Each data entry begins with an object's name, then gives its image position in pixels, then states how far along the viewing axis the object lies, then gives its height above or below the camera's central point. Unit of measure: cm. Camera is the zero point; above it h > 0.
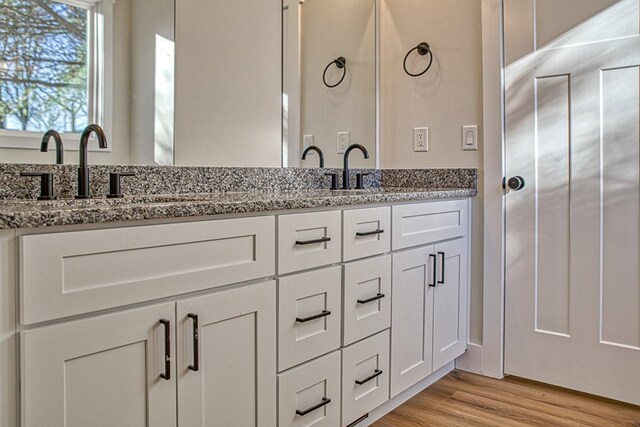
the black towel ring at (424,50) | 265 +82
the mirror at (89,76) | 155 +44
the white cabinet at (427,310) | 205 -42
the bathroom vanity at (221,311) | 102 -25
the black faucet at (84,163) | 158 +15
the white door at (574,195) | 213 +7
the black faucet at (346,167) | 257 +22
